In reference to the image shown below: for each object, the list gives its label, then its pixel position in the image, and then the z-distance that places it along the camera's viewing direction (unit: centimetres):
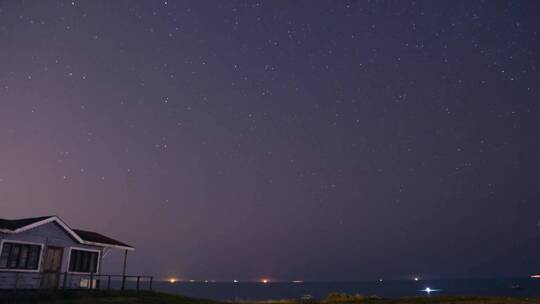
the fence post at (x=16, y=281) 2843
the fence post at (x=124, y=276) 3556
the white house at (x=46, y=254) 2936
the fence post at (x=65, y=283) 3117
